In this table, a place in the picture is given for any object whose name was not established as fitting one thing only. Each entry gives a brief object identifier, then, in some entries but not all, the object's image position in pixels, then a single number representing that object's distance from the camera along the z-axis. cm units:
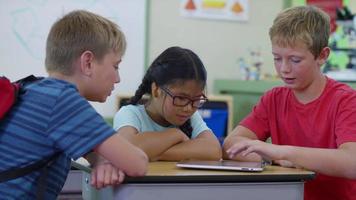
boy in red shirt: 198
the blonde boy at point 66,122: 160
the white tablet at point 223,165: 172
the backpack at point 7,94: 162
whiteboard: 405
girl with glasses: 192
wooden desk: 162
